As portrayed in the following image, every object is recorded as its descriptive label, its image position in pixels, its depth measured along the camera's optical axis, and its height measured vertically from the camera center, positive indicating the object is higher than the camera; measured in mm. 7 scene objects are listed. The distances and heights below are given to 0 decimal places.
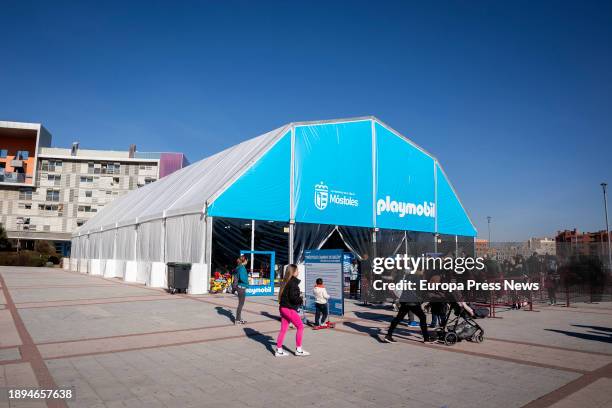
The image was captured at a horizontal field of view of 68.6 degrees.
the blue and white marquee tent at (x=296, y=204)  21234 +2804
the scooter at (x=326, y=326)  11164 -1762
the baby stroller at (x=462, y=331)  9336 -1563
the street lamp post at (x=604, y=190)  35716 +5635
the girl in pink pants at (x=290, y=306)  8086 -937
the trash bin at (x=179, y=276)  19188 -940
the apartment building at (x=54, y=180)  63250 +10815
